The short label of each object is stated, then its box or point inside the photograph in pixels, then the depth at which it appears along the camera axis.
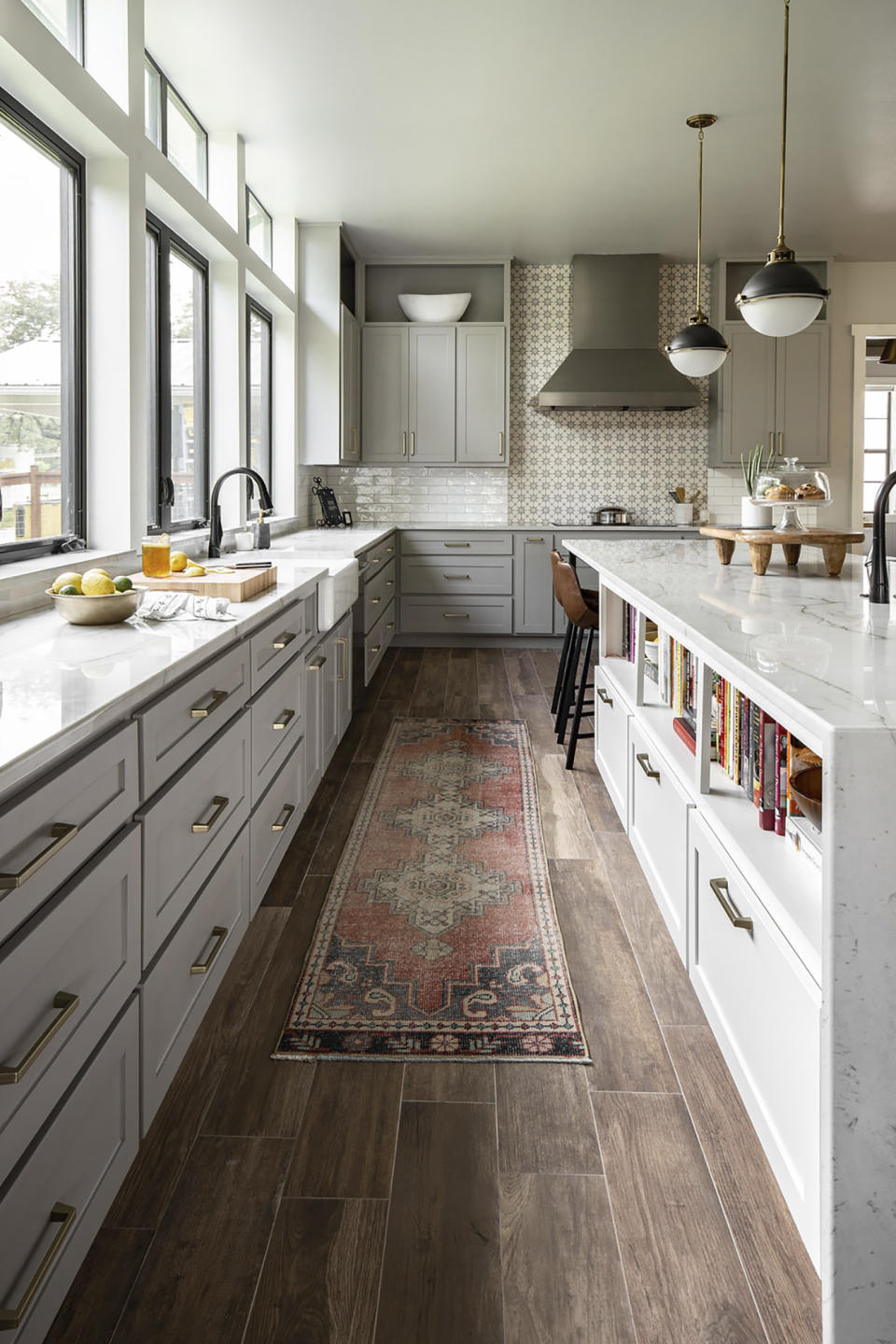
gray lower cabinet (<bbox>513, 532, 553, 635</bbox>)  7.02
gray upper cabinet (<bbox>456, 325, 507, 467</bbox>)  7.03
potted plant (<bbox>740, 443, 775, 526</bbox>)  3.17
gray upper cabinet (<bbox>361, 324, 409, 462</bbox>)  7.10
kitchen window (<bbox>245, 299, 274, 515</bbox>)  5.95
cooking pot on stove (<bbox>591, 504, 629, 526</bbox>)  7.31
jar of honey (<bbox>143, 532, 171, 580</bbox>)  2.82
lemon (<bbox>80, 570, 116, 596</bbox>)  2.17
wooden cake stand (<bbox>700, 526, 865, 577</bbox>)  2.81
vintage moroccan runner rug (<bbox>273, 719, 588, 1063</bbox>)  2.06
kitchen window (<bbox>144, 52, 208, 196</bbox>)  4.04
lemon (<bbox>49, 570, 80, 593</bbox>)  2.19
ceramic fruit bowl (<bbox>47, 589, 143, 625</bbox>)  2.14
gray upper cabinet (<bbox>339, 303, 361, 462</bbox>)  6.55
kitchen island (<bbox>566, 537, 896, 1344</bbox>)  1.15
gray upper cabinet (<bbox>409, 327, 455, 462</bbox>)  7.07
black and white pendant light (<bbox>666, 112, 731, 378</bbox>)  4.23
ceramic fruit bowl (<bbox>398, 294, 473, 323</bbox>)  7.01
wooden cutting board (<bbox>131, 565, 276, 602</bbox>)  2.63
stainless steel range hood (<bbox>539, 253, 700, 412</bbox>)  6.86
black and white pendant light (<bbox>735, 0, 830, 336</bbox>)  2.99
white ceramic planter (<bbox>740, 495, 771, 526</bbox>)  3.17
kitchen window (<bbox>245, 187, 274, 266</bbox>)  5.80
